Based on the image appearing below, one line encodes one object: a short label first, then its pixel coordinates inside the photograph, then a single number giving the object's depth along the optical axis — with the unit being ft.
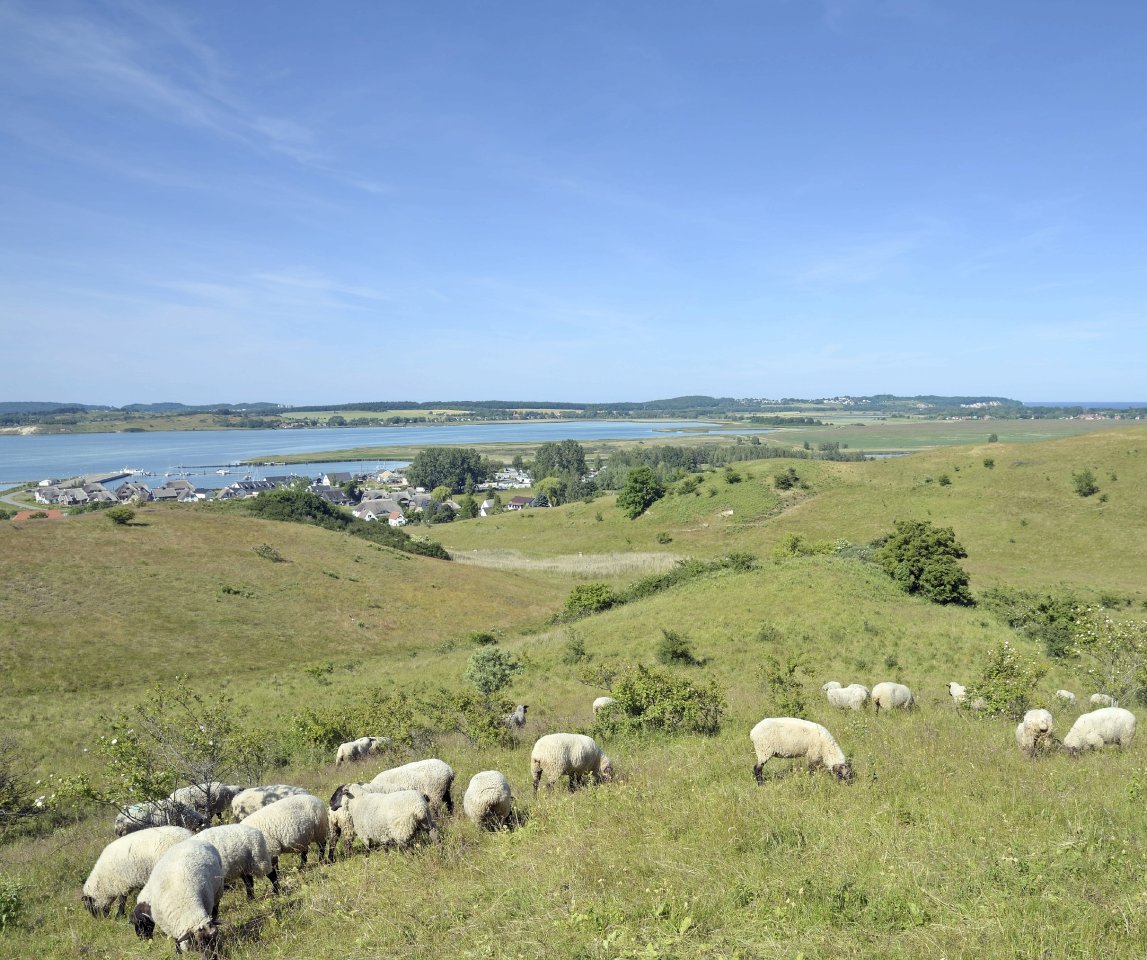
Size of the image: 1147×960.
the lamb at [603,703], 59.63
